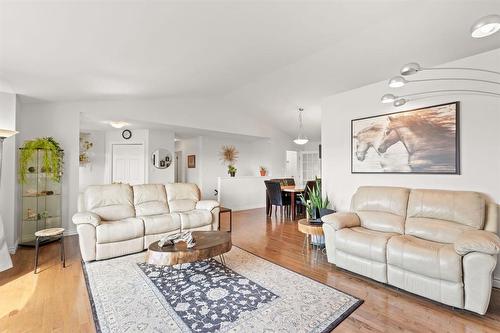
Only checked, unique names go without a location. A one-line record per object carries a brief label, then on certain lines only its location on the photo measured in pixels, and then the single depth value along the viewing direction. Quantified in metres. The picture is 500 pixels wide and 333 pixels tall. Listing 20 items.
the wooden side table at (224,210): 4.65
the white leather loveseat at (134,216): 3.17
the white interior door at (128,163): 6.29
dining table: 5.86
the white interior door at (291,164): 8.73
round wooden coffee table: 2.41
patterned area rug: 1.88
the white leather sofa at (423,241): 1.99
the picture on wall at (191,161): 7.60
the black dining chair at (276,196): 5.89
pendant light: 5.73
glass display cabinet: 3.89
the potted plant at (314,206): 3.71
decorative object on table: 2.64
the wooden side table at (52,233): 2.93
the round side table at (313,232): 3.30
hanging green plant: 3.78
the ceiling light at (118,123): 5.14
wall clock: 6.34
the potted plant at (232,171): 7.14
